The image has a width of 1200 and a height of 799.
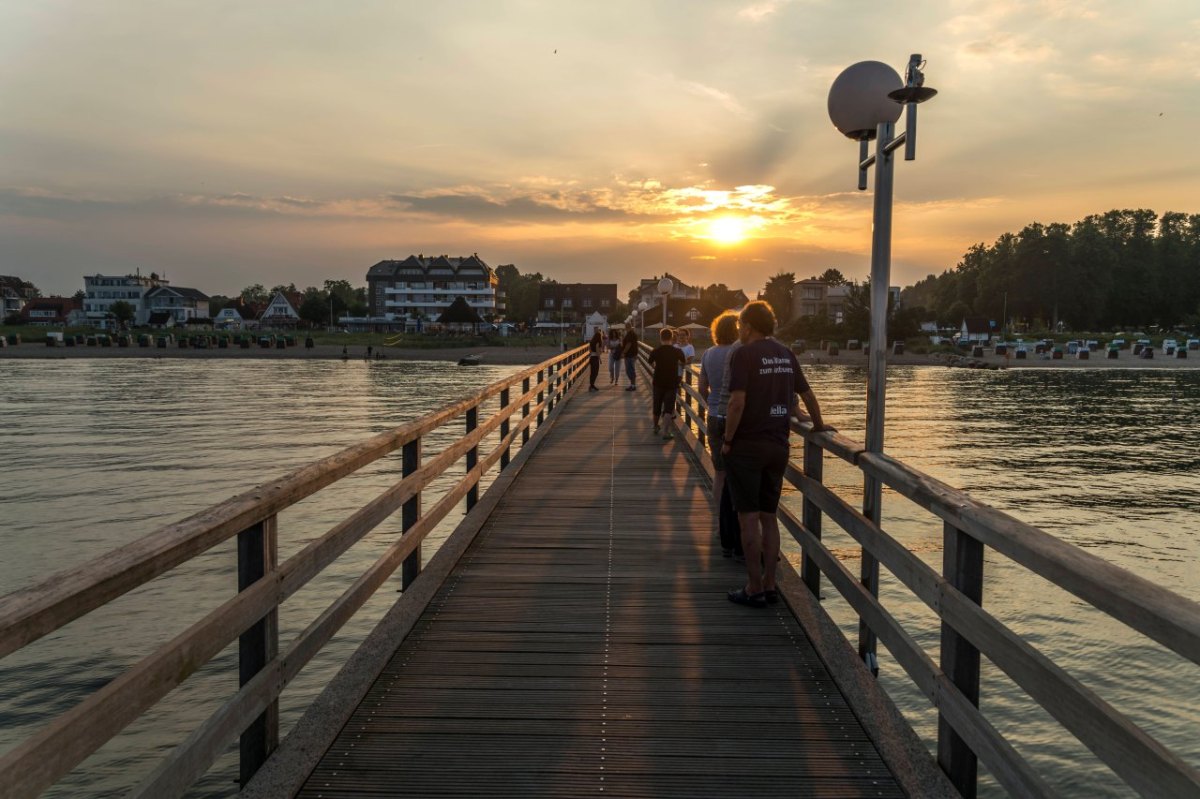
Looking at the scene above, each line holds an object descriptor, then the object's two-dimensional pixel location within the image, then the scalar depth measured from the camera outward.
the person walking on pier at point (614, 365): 27.01
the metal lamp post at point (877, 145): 4.94
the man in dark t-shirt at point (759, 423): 5.26
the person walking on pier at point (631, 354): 24.56
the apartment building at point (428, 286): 128.12
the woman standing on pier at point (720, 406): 6.96
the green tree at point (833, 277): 140.98
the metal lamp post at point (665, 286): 29.41
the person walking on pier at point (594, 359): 24.81
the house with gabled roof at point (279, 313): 141.62
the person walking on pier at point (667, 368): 14.17
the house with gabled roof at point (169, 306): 146.38
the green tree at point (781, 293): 138.75
